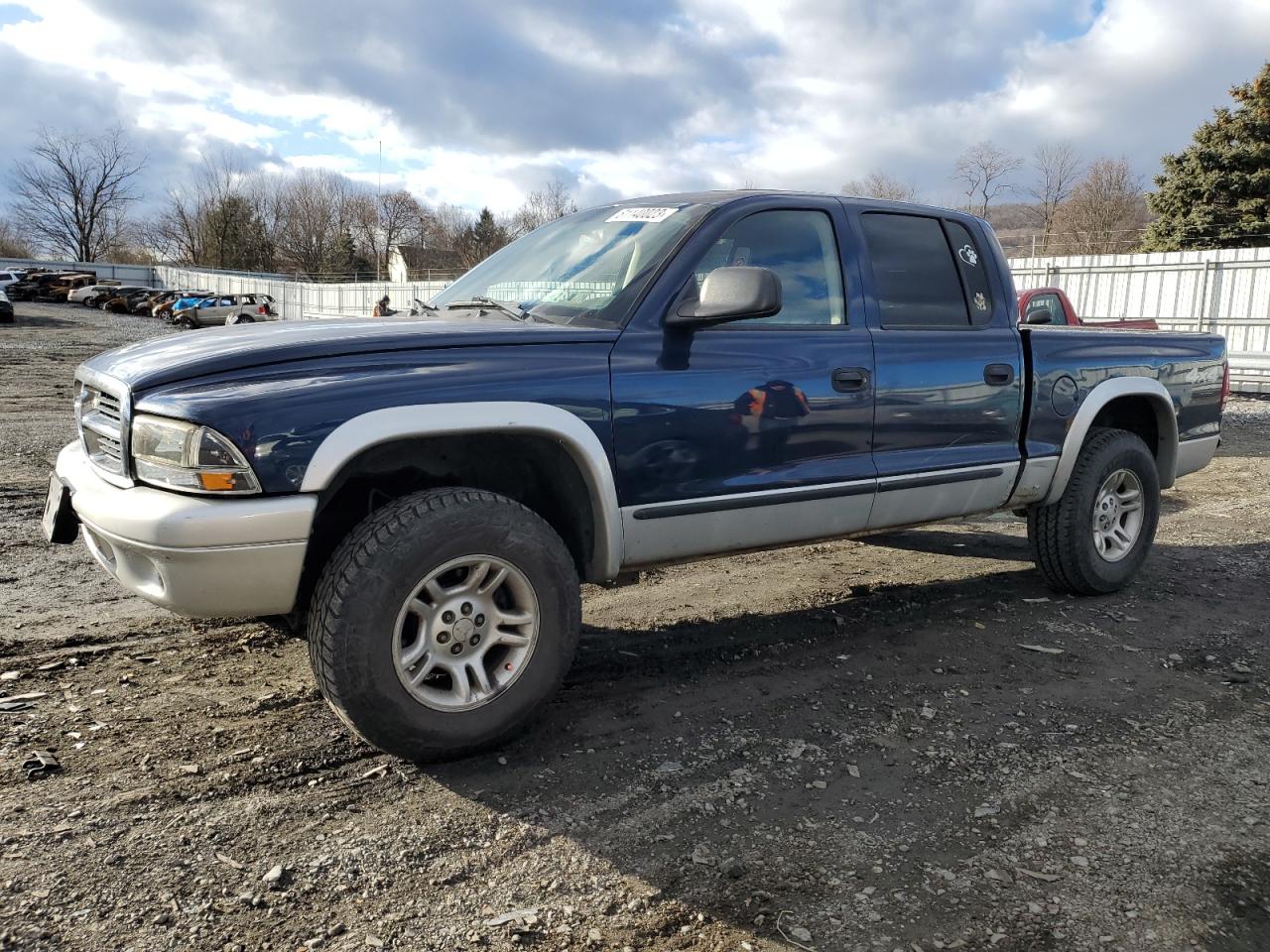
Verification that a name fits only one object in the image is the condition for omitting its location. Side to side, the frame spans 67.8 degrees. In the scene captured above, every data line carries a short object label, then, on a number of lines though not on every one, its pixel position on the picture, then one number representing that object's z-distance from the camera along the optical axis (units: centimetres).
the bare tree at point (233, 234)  7556
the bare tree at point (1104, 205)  4684
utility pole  7919
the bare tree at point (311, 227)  7769
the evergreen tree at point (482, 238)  6000
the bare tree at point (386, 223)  7888
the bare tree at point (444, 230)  7356
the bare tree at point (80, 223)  8375
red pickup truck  1116
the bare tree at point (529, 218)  5063
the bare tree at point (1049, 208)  4928
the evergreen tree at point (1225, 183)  3080
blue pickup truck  271
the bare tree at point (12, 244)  8656
